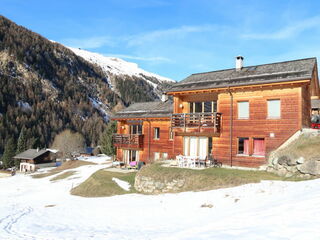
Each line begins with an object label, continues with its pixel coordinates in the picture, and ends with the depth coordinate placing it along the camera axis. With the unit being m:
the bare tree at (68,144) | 80.38
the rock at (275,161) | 17.83
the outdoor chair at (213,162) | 21.51
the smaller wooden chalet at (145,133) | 30.78
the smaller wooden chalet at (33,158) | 65.06
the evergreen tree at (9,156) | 72.98
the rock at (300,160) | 16.08
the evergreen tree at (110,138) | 56.31
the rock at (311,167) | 15.16
